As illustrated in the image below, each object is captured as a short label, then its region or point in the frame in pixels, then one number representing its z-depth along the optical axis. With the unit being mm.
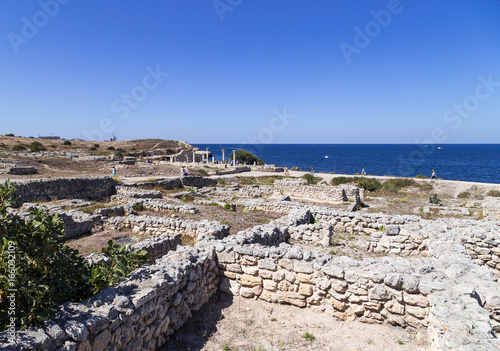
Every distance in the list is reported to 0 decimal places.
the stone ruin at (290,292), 3787
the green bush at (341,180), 37334
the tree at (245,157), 63344
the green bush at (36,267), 3198
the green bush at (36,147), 49000
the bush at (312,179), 36091
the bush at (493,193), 29017
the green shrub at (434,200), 21578
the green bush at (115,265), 4715
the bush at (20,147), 46712
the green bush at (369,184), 32362
